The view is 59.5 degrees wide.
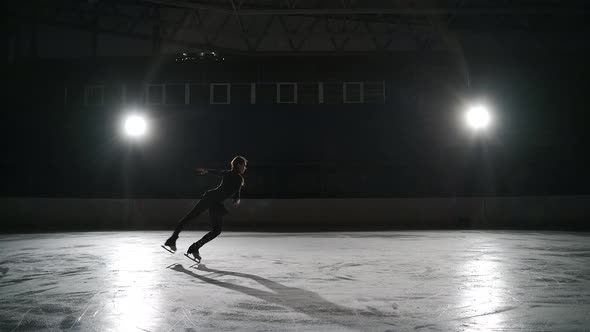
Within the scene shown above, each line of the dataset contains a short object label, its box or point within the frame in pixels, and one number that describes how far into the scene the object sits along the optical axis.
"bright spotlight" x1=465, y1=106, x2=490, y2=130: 19.22
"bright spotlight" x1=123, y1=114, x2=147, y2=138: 20.36
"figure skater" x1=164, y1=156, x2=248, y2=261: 9.17
